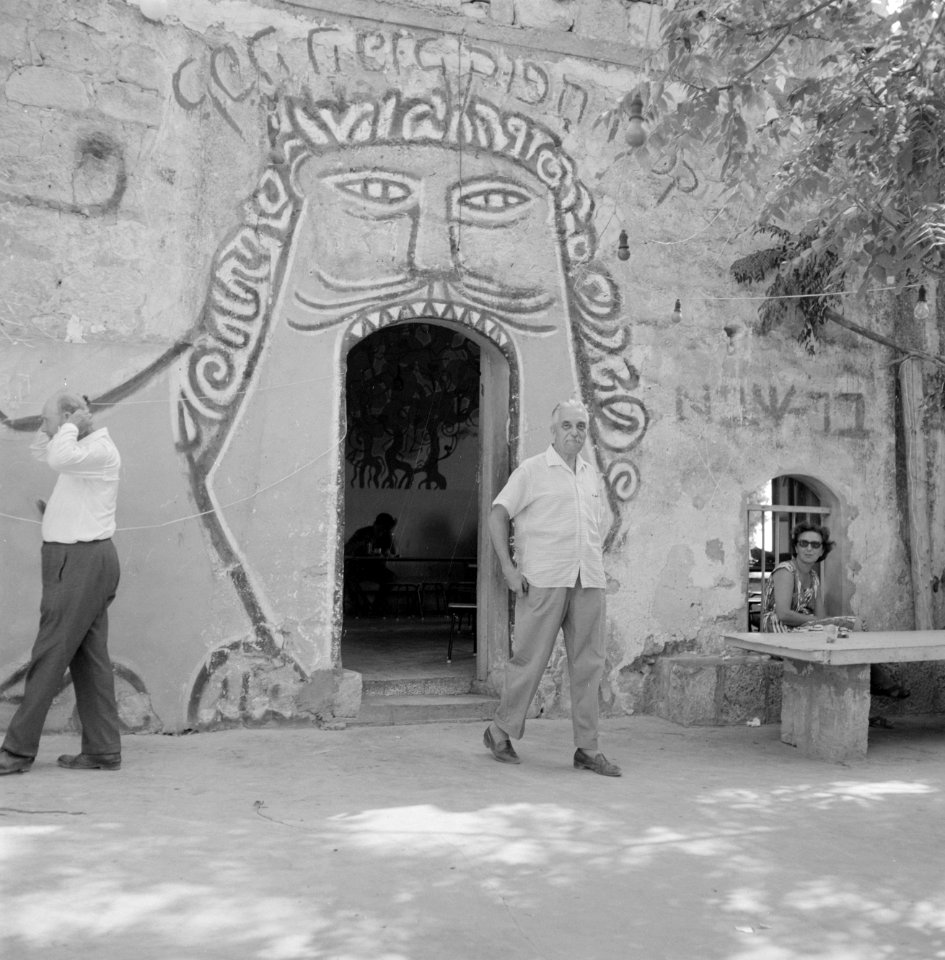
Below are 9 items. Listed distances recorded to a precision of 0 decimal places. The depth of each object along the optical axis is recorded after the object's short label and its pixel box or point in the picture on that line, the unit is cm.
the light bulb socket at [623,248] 754
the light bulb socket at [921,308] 795
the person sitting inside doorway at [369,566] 1336
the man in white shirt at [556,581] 582
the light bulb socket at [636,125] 580
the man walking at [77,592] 532
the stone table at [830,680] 641
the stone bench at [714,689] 743
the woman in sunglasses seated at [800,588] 734
